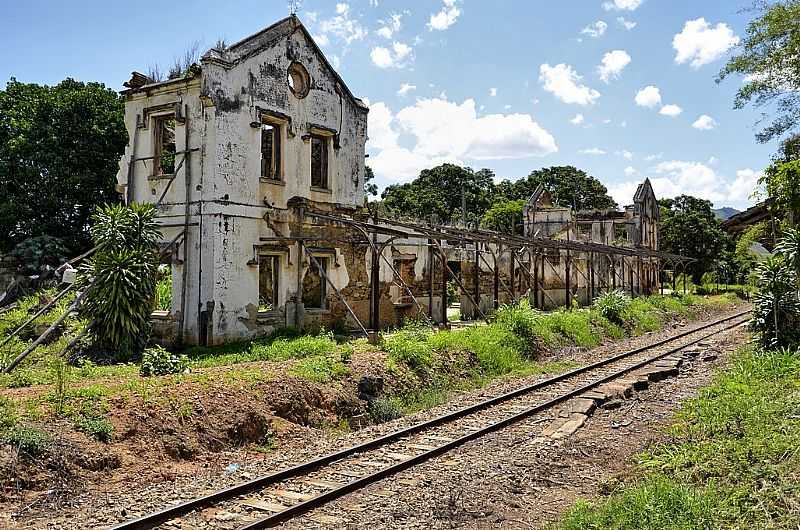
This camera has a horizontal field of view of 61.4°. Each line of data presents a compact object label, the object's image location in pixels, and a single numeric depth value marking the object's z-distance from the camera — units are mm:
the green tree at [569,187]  72062
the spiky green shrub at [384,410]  11953
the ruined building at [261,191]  15203
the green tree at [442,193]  61906
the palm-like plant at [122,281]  13055
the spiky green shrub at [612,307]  24359
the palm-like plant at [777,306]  15195
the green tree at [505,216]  56281
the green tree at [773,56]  15820
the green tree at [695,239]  48031
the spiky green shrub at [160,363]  11469
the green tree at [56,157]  26438
